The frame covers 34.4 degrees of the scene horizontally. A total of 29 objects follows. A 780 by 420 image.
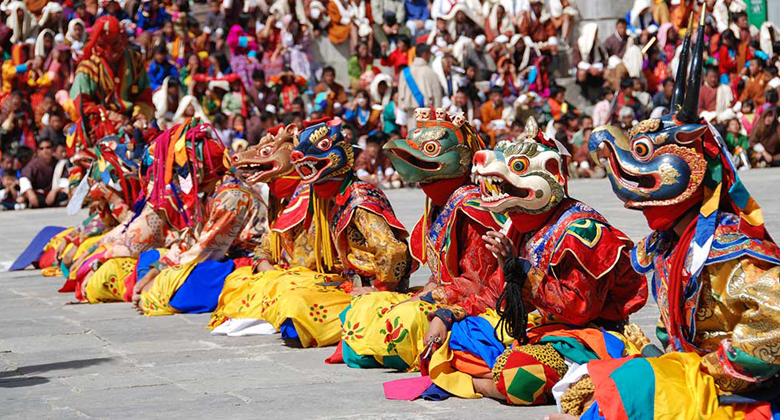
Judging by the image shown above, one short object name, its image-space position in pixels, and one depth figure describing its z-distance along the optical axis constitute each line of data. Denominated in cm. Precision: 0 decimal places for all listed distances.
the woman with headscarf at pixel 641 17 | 2258
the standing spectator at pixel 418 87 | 2002
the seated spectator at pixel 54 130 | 1911
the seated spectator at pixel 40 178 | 1891
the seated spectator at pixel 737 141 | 1959
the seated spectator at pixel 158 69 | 1992
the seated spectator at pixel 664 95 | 2022
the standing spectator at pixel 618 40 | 2202
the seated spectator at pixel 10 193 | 1897
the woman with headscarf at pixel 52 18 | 2045
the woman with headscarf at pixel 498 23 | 2200
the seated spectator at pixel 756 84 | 2077
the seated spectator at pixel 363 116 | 2039
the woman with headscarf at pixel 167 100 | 1908
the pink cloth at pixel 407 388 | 575
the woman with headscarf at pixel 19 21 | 2038
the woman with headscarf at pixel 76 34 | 1944
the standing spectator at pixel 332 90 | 2062
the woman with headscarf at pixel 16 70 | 1972
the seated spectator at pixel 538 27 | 2194
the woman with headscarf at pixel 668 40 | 2156
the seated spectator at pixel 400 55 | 2162
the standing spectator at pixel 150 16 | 2109
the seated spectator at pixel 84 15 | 2019
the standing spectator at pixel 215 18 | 2133
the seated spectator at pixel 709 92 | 2064
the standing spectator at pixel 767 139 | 1964
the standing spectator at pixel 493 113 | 2019
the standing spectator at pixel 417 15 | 2253
